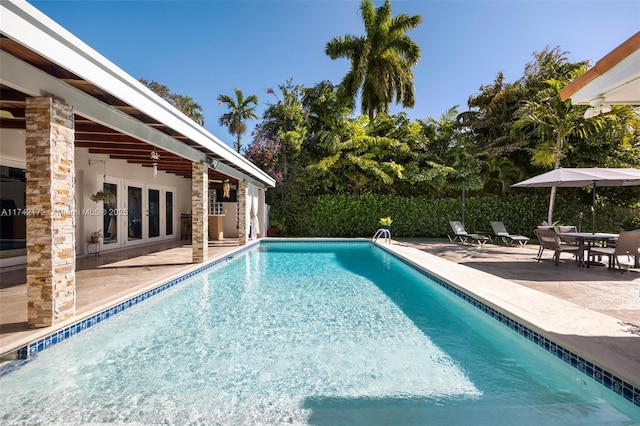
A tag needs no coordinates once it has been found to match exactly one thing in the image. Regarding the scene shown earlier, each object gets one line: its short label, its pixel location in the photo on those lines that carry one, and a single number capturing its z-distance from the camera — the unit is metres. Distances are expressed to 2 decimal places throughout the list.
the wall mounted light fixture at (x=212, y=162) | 8.35
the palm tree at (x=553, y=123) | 12.76
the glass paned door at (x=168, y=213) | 13.55
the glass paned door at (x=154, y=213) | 12.40
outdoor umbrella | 8.02
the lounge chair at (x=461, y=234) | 12.03
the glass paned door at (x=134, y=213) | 11.12
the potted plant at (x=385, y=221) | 13.85
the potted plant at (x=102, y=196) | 9.07
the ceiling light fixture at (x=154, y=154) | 8.02
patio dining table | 7.45
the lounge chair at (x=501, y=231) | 12.16
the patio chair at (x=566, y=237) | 8.28
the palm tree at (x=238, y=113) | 24.16
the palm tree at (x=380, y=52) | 18.17
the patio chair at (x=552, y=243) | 7.80
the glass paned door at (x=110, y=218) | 9.80
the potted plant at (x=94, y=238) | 8.98
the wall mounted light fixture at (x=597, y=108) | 4.10
